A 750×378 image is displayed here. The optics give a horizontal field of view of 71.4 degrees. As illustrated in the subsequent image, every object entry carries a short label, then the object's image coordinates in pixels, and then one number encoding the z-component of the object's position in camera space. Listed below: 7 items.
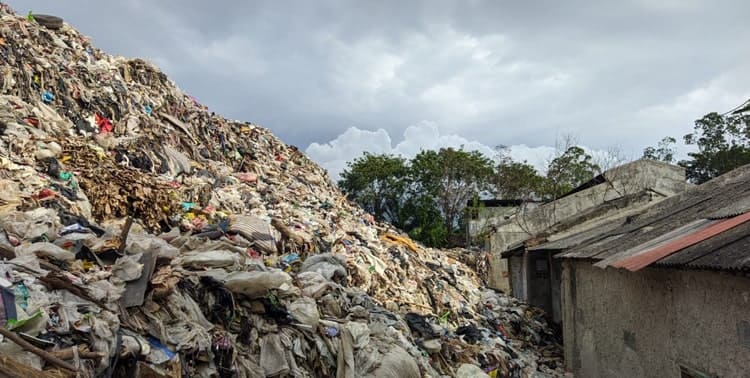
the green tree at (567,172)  22.77
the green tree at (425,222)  24.86
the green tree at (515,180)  25.02
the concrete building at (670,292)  3.61
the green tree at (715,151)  21.61
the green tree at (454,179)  25.27
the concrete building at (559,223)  11.96
